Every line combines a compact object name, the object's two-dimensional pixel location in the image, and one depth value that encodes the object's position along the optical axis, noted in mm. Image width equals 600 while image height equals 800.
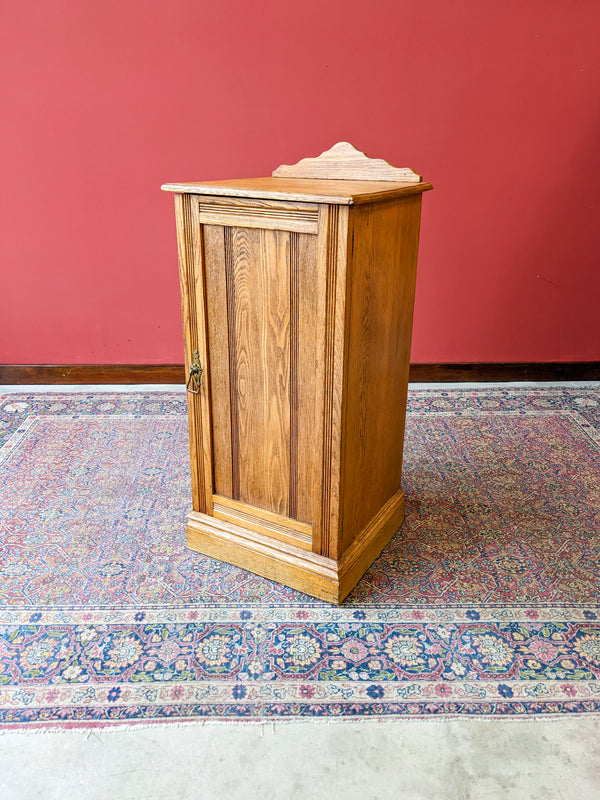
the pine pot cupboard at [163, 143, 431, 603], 1773
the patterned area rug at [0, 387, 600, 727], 1693
